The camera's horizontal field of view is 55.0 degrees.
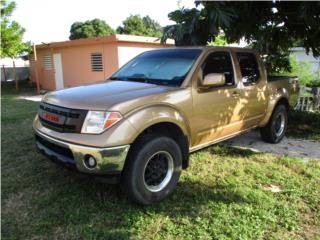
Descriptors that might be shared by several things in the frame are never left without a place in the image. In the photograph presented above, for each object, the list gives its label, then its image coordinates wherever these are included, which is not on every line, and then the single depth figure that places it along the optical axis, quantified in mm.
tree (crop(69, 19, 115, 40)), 45656
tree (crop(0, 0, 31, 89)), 17422
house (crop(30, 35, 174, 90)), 14359
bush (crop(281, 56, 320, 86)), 12101
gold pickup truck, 3232
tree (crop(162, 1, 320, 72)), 3784
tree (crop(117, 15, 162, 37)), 47025
